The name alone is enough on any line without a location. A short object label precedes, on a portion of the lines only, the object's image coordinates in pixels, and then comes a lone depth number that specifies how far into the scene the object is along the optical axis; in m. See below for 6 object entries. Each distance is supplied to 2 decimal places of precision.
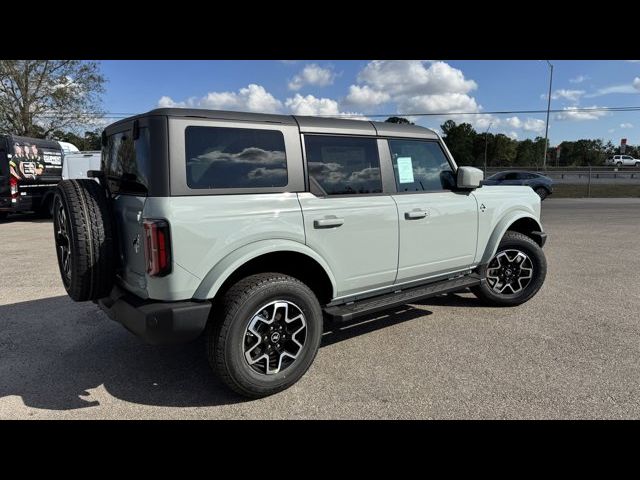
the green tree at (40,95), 23.31
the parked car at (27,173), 11.89
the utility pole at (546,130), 33.69
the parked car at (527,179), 20.23
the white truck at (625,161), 57.51
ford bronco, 2.54
